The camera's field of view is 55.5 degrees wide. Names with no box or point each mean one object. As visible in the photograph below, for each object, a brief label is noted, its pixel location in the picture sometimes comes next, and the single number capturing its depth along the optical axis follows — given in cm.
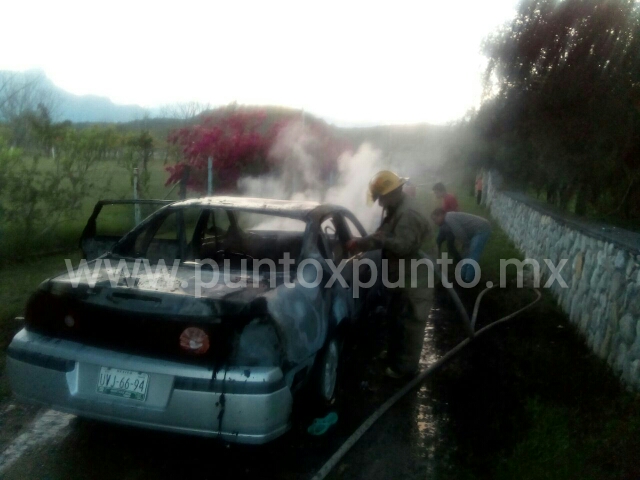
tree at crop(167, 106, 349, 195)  1247
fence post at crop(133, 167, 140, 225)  1041
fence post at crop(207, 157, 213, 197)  1140
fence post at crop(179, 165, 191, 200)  1091
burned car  309
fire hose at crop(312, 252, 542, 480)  357
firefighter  498
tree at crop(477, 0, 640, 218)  1155
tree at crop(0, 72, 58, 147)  1017
